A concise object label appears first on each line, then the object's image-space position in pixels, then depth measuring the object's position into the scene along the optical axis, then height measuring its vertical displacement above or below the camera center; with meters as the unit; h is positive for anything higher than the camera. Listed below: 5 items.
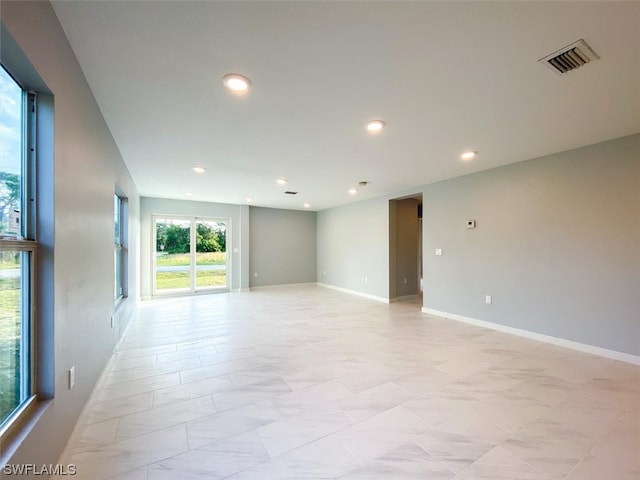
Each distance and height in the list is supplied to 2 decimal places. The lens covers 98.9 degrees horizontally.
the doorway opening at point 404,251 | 6.37 -0.16
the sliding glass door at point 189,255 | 6.95 -0.24
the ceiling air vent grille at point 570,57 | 1.68 +1.20
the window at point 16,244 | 1.23 +0.01
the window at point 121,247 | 4.03 -0.01
